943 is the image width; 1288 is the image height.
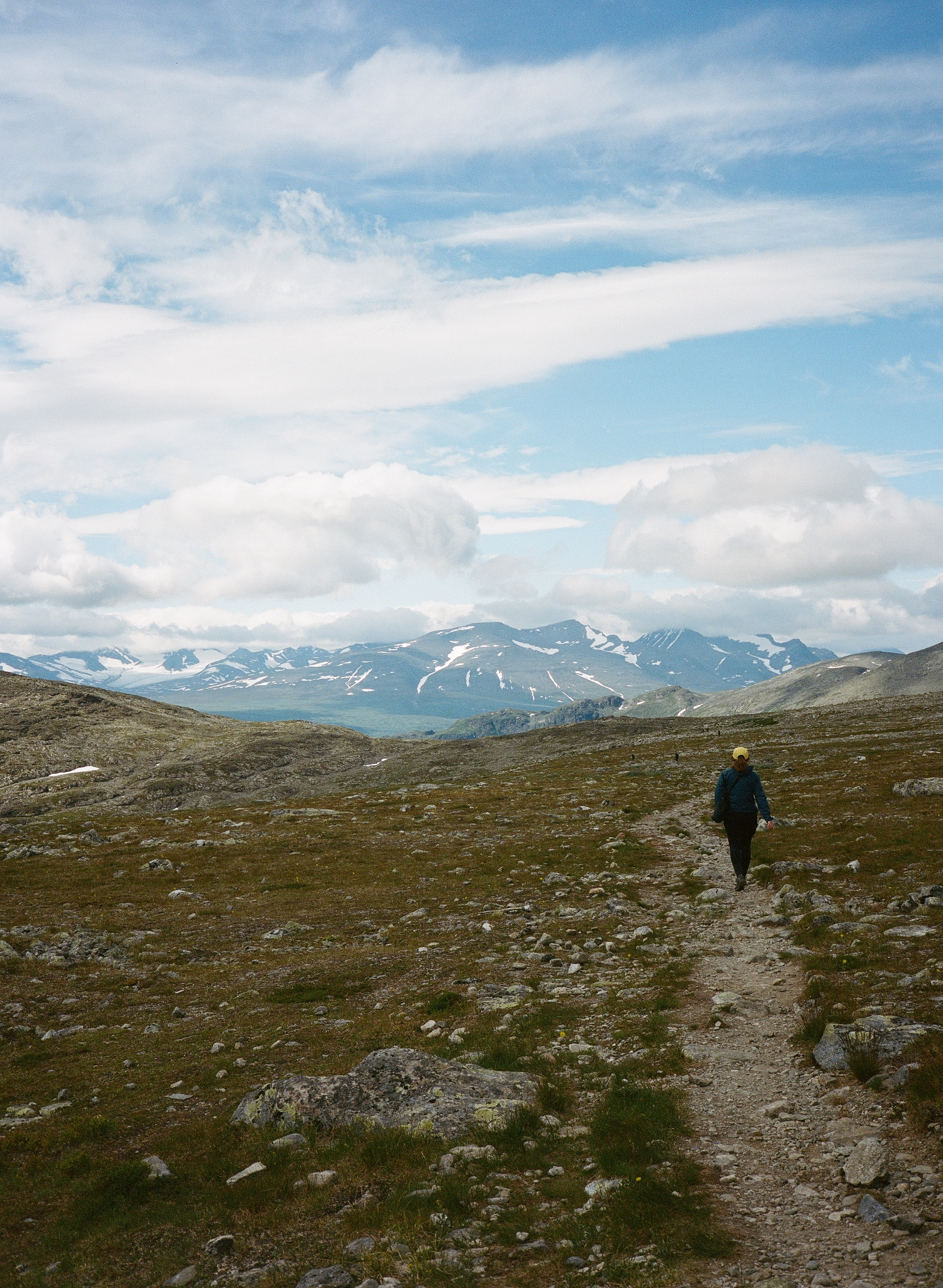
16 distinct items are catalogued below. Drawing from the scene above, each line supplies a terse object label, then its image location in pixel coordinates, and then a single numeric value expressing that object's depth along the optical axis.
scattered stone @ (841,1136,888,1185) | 8.76
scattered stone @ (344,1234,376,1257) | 8.53
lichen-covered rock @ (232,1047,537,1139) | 11.36
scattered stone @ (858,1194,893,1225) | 8.10
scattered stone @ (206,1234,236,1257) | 9.02
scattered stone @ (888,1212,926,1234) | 7.82
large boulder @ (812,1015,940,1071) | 11.38
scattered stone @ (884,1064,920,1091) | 10.51
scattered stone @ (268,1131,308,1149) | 11.03
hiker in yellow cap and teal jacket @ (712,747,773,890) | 24.55
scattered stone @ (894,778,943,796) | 36.09
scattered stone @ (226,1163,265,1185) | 10.30
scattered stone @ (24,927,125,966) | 24.61
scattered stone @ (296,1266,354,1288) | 8.07
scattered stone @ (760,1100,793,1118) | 10.98
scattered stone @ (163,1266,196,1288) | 8.53
